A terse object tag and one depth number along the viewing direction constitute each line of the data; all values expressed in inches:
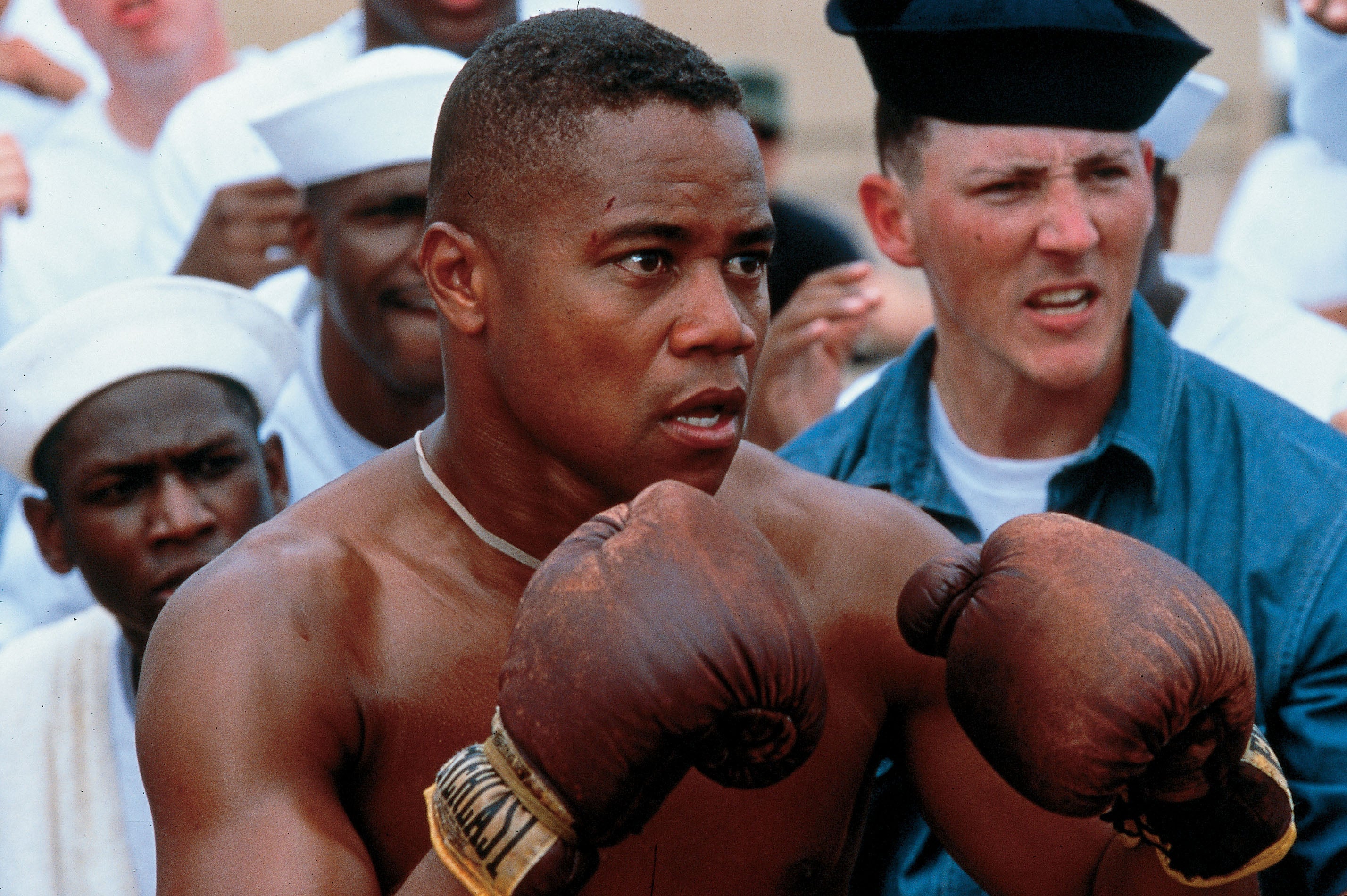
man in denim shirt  123.3
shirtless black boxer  84.7
